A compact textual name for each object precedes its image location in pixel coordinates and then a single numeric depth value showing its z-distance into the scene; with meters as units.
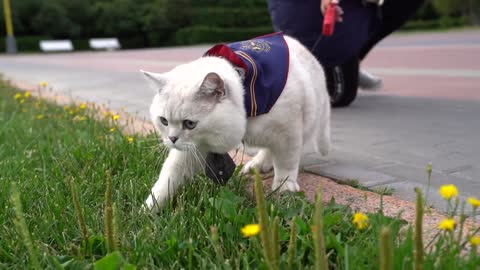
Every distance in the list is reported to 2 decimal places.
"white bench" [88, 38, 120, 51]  26.70
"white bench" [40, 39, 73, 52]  25.19
